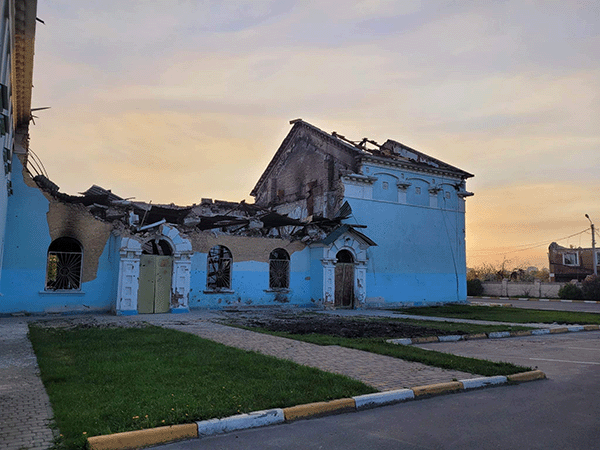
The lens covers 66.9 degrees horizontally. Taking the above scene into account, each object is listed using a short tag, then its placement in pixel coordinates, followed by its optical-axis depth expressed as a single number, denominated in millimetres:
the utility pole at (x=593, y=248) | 46584
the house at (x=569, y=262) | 53031
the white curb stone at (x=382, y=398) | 5812
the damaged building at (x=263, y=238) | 15977
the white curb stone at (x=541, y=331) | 13992
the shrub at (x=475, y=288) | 45938
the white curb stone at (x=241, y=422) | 4773
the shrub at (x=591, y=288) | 35688
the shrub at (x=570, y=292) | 36750
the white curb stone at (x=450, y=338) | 11992
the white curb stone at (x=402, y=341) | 11109
